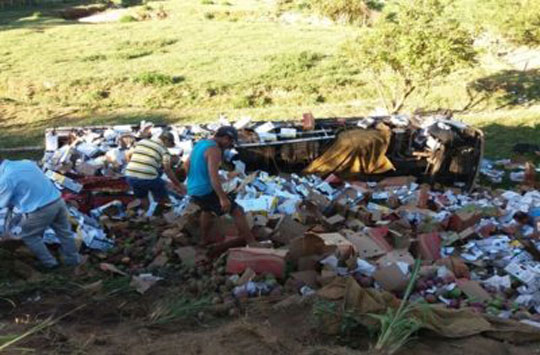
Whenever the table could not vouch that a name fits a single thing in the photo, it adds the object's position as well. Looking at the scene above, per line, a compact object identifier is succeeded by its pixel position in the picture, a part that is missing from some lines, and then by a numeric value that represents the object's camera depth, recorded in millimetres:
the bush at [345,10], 29830
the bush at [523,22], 17922
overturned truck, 9789
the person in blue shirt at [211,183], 6215
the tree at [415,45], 14016
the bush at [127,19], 33728
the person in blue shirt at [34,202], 5730
